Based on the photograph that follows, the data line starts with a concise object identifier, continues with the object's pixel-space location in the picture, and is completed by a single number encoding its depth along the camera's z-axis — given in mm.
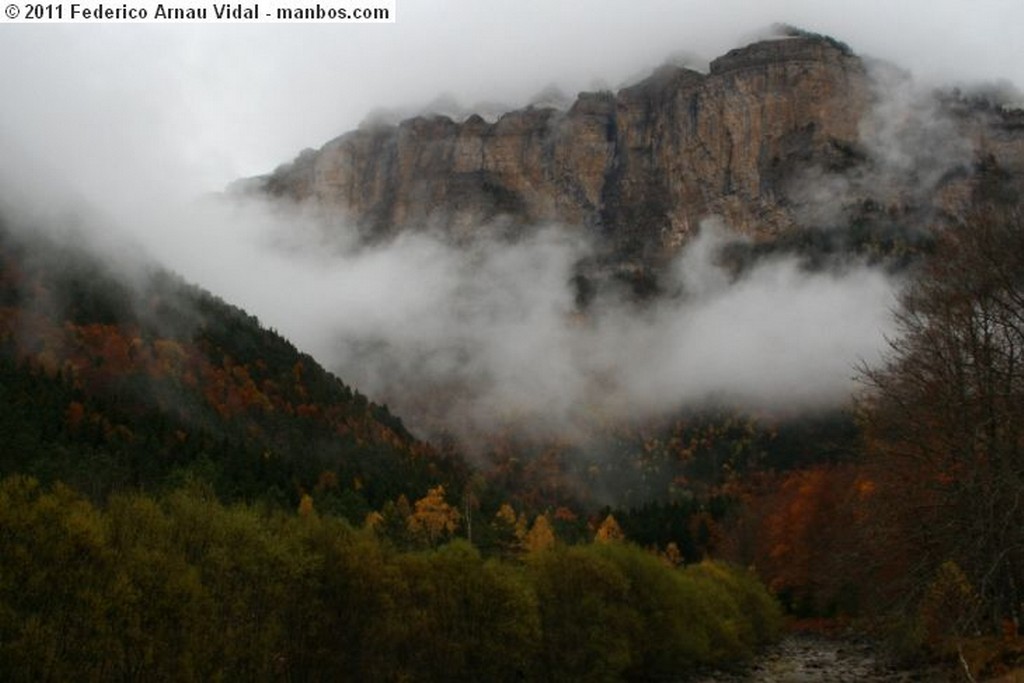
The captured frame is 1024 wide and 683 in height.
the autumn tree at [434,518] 77338
